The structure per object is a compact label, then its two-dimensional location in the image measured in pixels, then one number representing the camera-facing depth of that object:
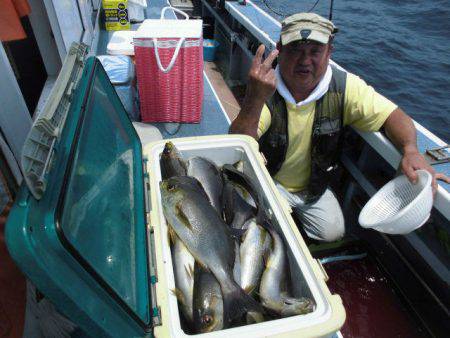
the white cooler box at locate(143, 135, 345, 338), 1.10
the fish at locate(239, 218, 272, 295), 1.45
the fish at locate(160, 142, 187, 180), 1.74
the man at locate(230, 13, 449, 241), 2.14
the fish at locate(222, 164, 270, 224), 1.61
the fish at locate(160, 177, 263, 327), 1.28
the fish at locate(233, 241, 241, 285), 1.43
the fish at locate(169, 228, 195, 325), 1.28
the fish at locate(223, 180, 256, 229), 1.65
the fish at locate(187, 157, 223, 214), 1.75
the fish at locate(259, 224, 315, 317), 1.20
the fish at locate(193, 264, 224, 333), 1.19
